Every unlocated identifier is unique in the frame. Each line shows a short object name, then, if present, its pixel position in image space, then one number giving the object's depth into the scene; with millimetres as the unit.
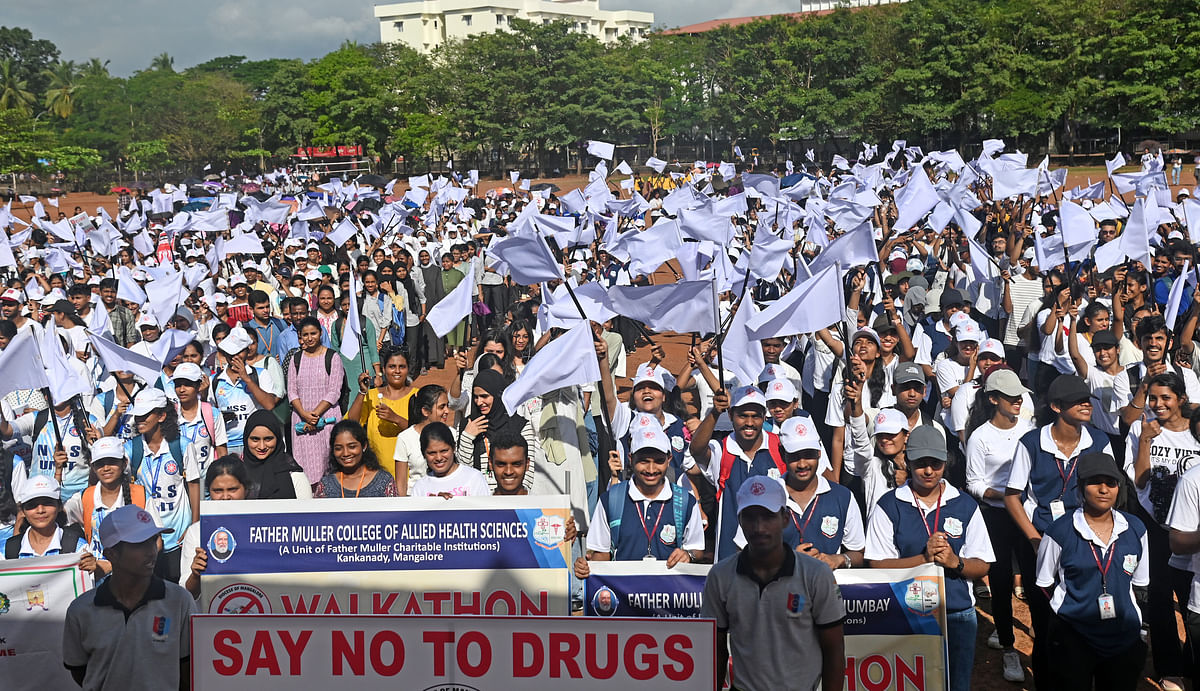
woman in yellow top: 6836
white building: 114631
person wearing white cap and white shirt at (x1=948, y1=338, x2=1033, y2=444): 6707
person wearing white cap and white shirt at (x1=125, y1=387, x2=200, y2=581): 5973
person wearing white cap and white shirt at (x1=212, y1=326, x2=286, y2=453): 7660
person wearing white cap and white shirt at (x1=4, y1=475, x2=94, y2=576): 5359
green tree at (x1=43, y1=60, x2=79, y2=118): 86812
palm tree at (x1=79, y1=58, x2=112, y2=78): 100000
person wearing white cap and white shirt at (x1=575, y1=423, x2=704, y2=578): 5230
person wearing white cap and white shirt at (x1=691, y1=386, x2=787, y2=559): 5762
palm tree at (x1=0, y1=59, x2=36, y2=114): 85788
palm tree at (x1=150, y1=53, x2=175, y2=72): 120438
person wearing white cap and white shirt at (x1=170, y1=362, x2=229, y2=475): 6633
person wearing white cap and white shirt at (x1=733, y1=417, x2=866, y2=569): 5047
